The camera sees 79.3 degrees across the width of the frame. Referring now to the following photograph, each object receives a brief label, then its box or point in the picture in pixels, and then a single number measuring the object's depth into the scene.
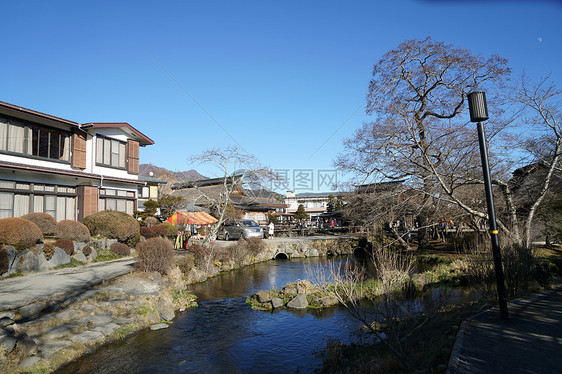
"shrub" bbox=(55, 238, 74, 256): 14.17
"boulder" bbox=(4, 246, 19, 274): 11.61
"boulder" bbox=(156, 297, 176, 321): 11.06
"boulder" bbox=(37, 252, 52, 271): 12.74
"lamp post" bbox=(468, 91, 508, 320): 6.33
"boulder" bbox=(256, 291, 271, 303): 13.44
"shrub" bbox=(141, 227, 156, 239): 20.48
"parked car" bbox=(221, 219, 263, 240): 27.60
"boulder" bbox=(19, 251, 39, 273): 12.24
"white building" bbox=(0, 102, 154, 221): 16.25
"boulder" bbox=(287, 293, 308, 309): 12.79
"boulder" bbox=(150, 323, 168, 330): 10.13
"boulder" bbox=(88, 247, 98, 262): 15.50
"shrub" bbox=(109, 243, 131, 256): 17.26
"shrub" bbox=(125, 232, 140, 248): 18.97
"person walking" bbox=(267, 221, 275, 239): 32.78
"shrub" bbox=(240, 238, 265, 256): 24.13
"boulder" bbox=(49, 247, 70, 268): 13.43
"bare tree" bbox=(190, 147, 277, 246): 19.44
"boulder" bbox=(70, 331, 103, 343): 8.14
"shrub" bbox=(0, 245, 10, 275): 11.06
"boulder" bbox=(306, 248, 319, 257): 28.99
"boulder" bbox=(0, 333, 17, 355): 6.44
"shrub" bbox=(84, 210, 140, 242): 17.72
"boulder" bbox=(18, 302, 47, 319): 8.11
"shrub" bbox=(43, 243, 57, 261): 13.27
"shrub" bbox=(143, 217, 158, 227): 23.38
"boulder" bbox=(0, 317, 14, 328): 6.97
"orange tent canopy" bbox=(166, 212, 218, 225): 21.73
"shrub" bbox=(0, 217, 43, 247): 11.99
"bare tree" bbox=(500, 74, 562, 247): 12.63
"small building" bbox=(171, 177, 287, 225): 38.50
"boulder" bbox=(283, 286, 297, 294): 14.18
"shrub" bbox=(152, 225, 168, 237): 20.79
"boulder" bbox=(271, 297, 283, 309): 12.94
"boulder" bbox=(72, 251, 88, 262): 14.69
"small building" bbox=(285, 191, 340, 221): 78.57
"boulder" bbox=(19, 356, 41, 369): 6.64
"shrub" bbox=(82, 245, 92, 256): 15.32
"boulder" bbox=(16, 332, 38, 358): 6.84
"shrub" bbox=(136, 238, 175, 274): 13.95
